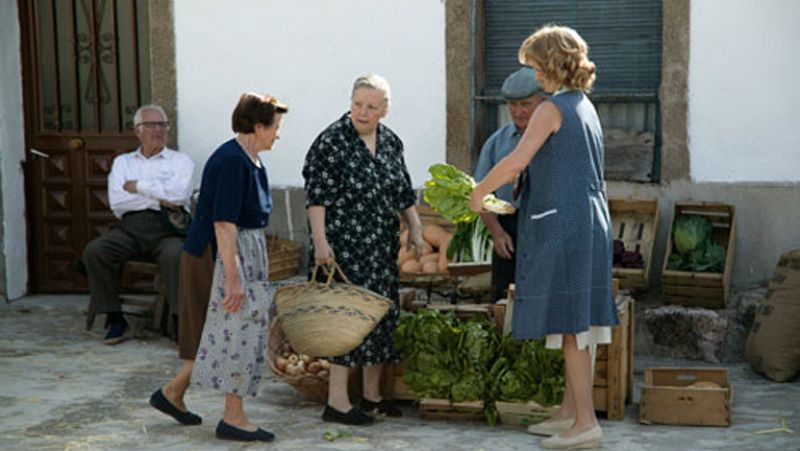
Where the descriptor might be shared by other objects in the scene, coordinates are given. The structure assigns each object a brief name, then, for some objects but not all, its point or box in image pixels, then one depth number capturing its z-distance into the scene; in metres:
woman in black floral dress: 6.45
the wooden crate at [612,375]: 6.56
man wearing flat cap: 6.64
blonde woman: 5.78
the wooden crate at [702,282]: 8.06
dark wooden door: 9.96
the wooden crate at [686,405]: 6.44
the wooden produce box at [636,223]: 8.41
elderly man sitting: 8.87
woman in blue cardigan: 5.93
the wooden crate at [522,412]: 6.43
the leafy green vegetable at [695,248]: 8.19
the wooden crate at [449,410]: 6.55
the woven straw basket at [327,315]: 6.21
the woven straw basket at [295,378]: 6.84
